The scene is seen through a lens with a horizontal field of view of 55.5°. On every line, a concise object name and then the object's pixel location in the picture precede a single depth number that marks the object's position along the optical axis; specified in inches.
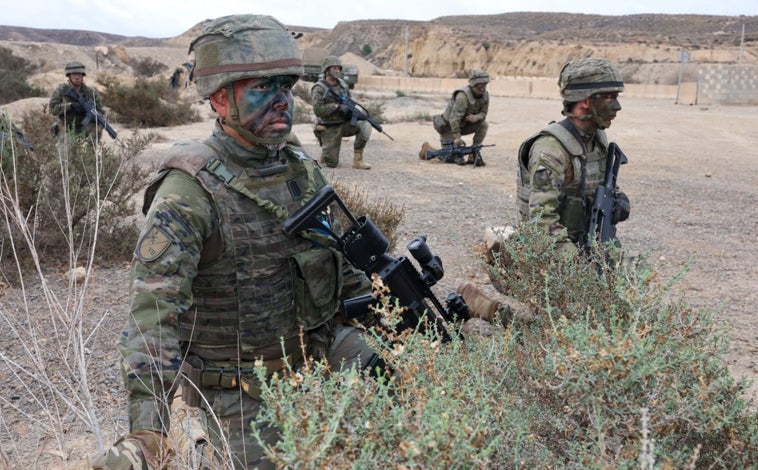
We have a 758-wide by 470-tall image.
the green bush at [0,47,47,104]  767.1
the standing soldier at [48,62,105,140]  347.6
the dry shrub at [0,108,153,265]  210.8
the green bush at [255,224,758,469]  52.7
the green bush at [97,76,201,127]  608.4
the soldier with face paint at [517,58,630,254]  154.3
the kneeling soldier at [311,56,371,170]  406.0
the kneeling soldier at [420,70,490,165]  438.6
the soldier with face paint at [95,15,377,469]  89.4
